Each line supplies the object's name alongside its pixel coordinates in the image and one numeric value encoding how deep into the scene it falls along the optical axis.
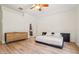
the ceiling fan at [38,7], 1.89
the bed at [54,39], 1.96
